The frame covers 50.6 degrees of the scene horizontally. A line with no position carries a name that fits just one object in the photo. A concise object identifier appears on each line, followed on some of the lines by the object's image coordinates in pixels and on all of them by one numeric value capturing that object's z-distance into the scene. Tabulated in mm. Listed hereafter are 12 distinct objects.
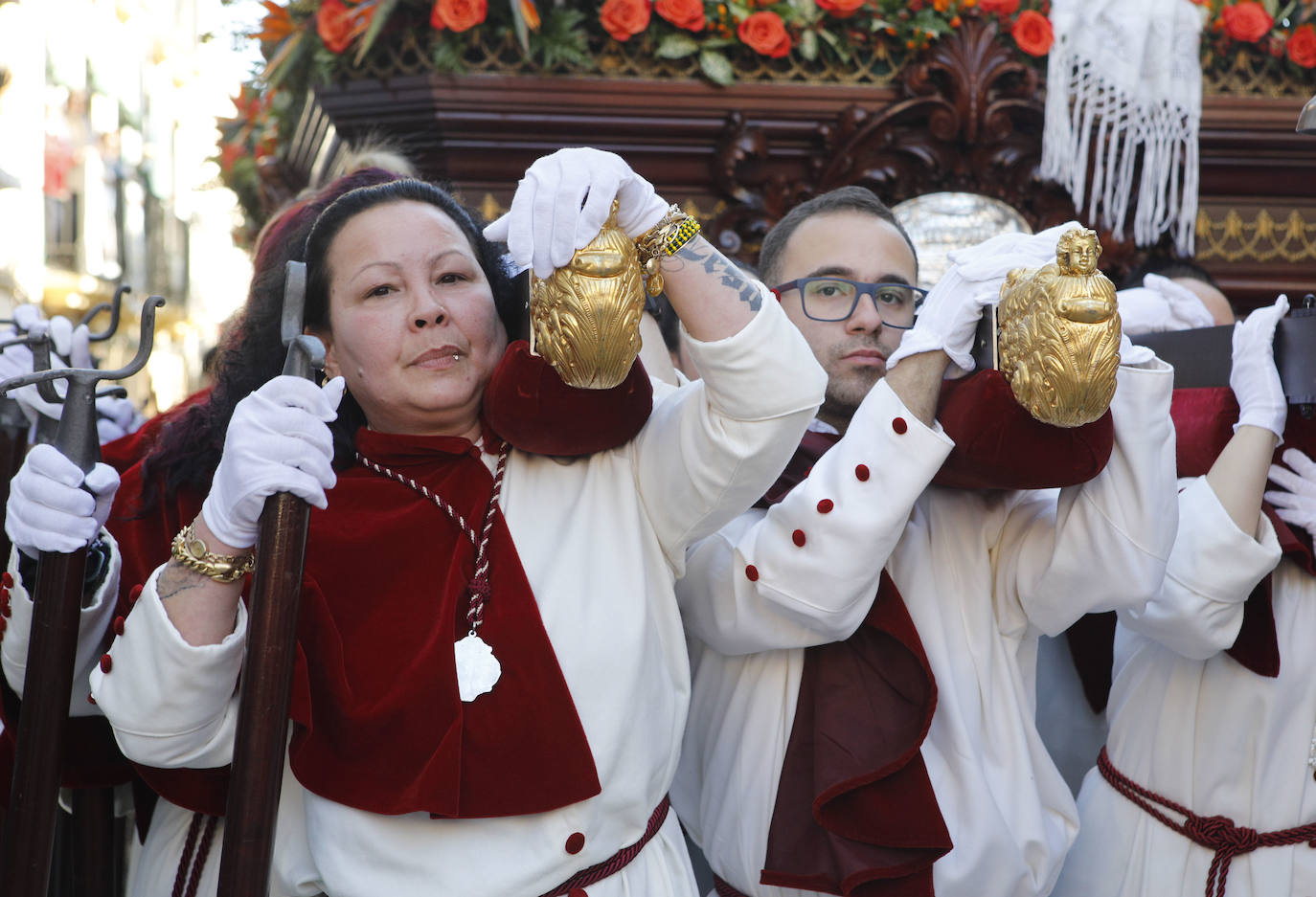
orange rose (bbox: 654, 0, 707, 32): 3754
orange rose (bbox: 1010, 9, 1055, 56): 3914
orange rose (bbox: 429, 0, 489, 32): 3593
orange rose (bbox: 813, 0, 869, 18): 3809
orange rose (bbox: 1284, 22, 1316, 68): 4020
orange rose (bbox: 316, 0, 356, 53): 3703
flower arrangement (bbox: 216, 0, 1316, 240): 3709
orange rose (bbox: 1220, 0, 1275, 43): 3973
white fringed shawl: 3848
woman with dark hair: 1818
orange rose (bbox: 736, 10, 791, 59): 3779
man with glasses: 2086
